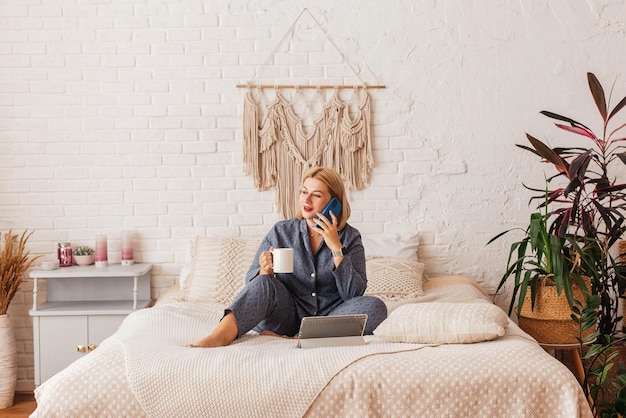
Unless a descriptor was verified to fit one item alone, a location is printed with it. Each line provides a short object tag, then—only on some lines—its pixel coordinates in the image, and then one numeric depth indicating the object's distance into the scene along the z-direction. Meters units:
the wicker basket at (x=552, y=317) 3.16
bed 2.04
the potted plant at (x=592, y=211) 3.17
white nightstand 3.52
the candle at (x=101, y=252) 3.73
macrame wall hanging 3.85
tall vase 3.50
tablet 2.39
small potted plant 3.76
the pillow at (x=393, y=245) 3.72
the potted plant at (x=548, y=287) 3.06
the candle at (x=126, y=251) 3.79
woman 2.66
